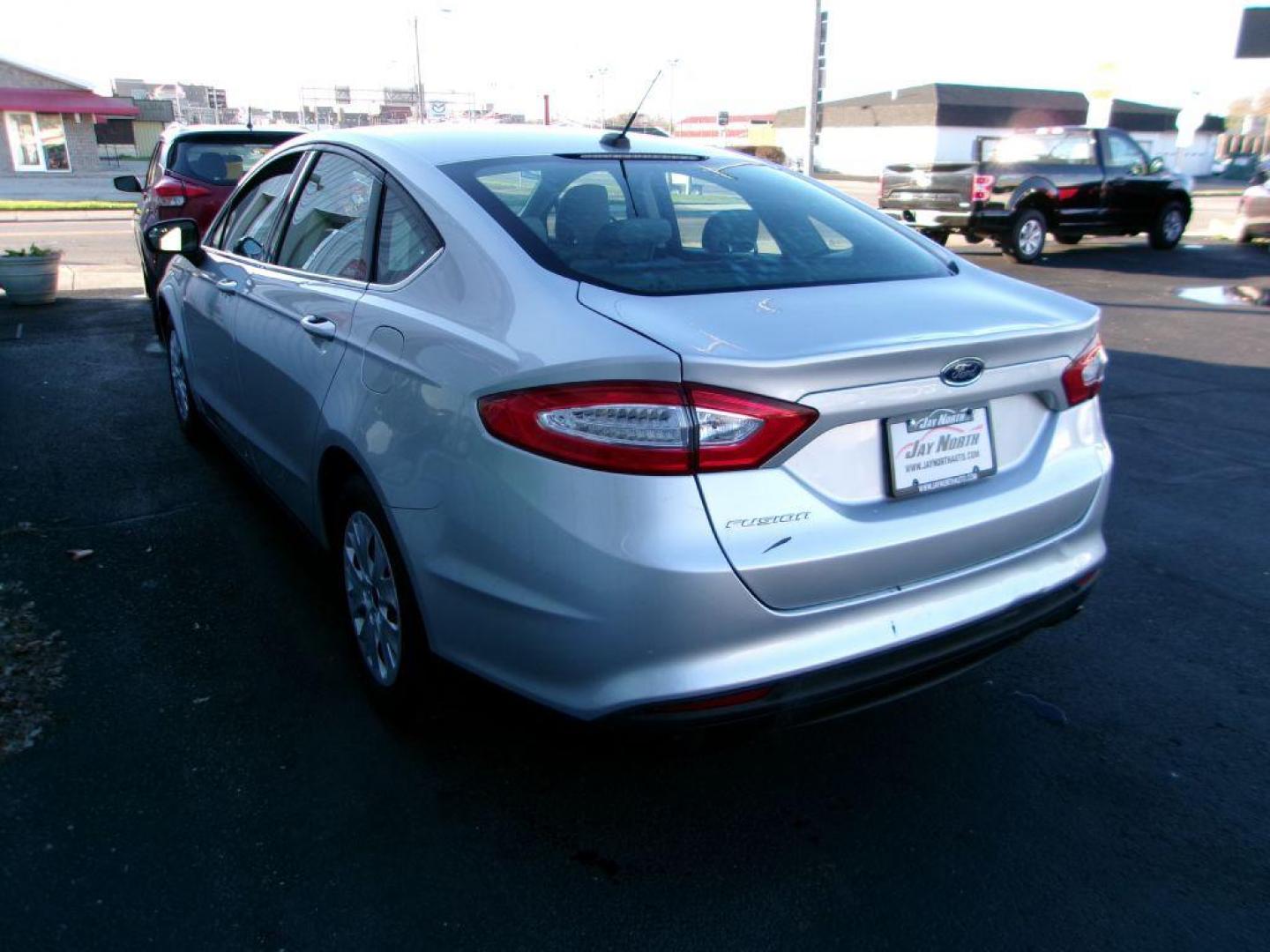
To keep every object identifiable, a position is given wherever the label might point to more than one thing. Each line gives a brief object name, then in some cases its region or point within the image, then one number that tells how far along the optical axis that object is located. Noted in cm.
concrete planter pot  1010
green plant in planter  1018
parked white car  1662
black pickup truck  1534
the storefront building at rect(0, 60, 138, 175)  3834
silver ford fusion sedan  215
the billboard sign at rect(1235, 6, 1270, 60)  3431
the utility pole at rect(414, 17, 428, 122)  3572
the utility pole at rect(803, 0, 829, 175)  1947
